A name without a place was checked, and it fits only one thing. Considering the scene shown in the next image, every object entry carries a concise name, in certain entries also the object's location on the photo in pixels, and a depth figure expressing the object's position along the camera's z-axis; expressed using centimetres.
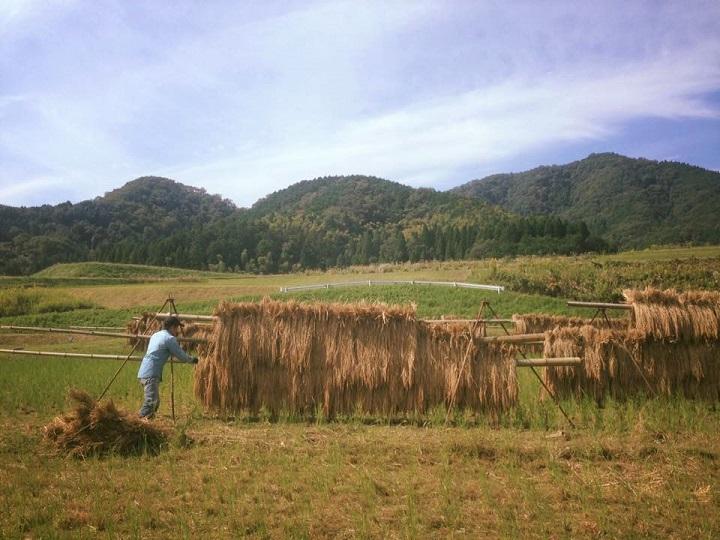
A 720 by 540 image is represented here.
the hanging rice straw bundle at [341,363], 989
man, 916
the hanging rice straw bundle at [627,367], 1063
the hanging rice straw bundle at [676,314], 1071
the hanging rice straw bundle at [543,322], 1330
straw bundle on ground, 762
